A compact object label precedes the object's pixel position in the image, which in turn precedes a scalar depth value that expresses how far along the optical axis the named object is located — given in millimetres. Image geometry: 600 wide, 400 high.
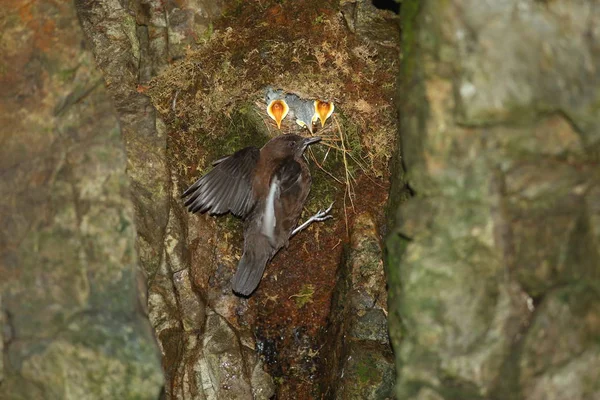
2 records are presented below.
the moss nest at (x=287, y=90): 12406
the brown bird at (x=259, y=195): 11953
